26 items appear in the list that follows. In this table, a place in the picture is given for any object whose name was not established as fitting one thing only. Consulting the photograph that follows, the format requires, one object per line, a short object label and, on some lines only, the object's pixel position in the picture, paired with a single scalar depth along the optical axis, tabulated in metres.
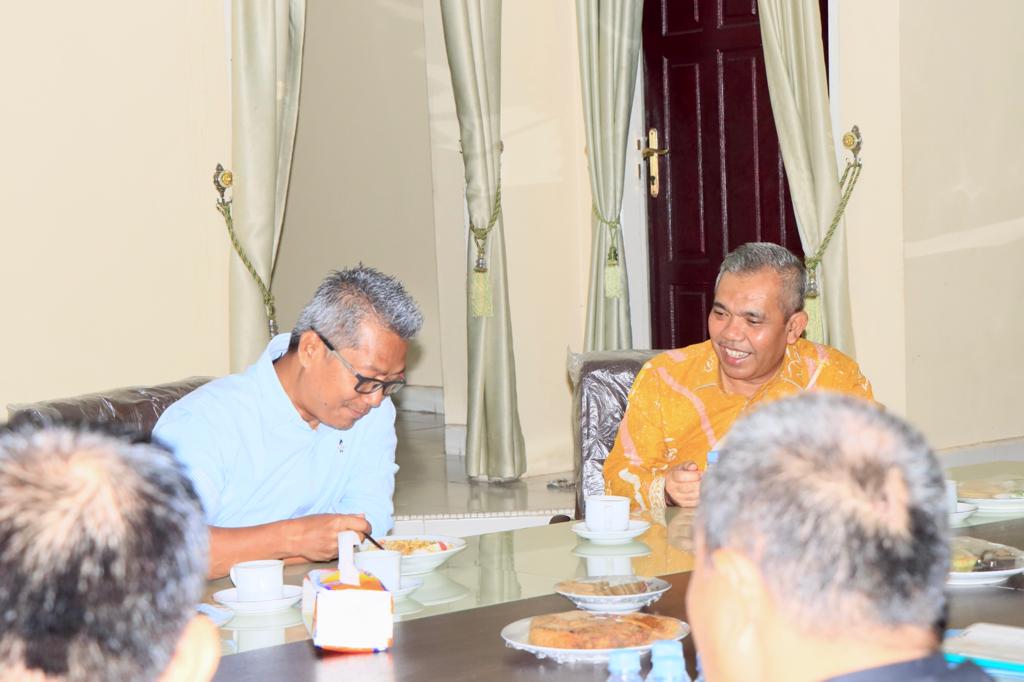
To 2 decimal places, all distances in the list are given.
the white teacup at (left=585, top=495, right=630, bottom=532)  2.73
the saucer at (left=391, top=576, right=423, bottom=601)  2.31
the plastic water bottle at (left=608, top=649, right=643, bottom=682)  1.81
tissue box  2.01
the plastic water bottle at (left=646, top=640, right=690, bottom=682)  1.79
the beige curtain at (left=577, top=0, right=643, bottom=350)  6.64
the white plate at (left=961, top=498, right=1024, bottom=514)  2.93
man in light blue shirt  2.90
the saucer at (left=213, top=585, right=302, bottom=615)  2.23
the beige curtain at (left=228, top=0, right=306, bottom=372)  5.55
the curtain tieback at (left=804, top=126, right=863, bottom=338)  5.85
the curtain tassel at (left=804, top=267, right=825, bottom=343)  5.84
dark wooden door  6.60
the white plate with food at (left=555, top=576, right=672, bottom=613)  2.15
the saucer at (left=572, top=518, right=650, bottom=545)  2.69
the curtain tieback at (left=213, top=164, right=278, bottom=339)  5.56
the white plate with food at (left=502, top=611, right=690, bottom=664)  1.93
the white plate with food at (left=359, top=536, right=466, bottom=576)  2.50
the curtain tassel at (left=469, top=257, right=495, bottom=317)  6.45
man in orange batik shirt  3.53
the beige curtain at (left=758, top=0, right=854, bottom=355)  5.88
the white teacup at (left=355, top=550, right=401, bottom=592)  2.28
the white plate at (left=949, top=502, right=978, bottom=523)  2.82
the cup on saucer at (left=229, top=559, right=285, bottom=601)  2.27
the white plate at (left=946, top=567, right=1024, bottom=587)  2.31
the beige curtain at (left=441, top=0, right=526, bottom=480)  6.38
